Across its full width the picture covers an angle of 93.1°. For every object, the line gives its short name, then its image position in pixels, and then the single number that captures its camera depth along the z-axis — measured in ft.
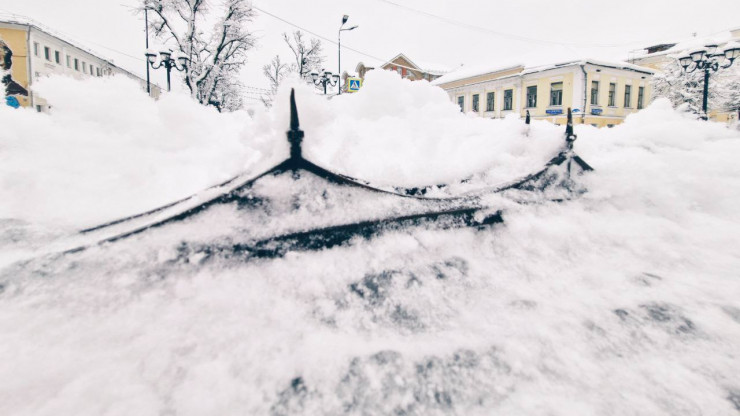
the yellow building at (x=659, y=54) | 92.87
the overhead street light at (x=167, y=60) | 45.48
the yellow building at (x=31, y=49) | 80.79
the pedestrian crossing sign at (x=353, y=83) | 28.56
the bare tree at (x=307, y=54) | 94.48
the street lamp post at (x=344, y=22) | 59.18
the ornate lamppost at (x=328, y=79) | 57.36
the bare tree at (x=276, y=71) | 111.44
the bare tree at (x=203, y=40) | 59.06
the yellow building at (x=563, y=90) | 70.49
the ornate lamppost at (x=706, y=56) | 35.95
